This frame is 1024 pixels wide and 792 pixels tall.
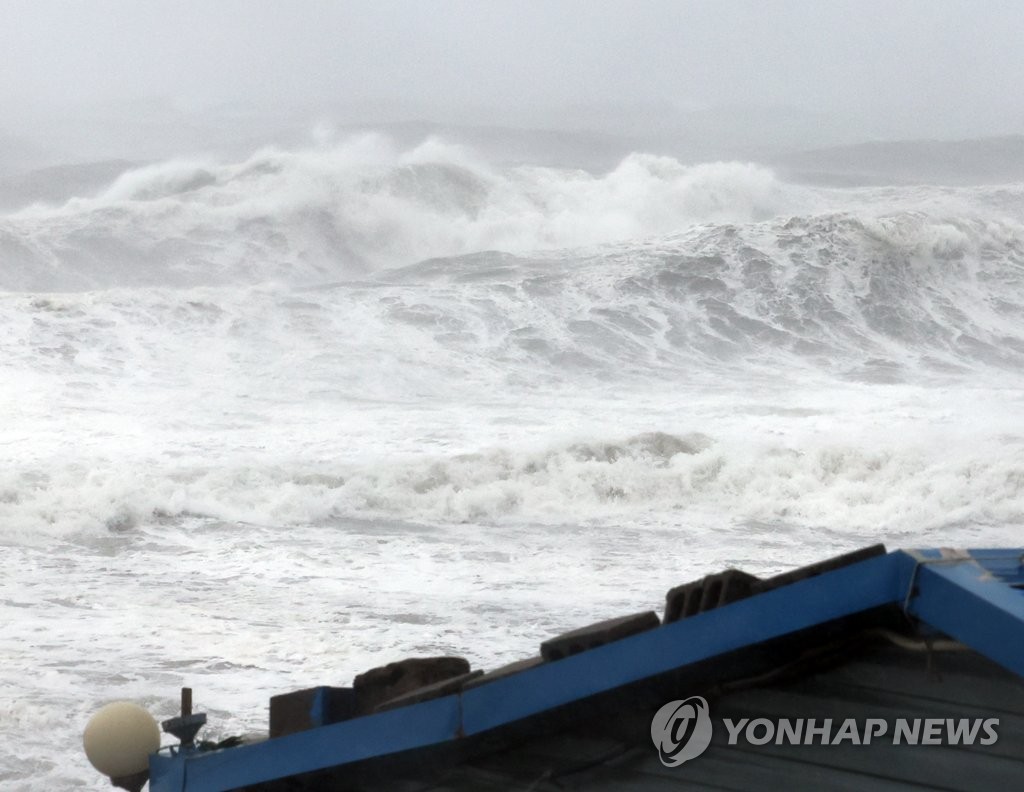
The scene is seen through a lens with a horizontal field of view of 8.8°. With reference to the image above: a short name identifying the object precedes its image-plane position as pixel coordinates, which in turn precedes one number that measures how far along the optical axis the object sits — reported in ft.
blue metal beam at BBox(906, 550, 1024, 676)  61.15
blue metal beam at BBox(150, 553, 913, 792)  62.36
